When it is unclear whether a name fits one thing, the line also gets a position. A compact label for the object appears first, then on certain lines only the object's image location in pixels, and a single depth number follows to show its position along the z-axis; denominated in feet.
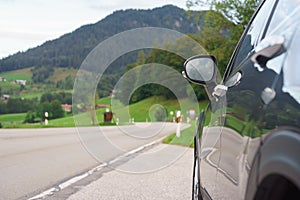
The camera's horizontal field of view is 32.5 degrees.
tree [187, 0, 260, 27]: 67.87
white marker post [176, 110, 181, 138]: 54.13
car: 4.83
